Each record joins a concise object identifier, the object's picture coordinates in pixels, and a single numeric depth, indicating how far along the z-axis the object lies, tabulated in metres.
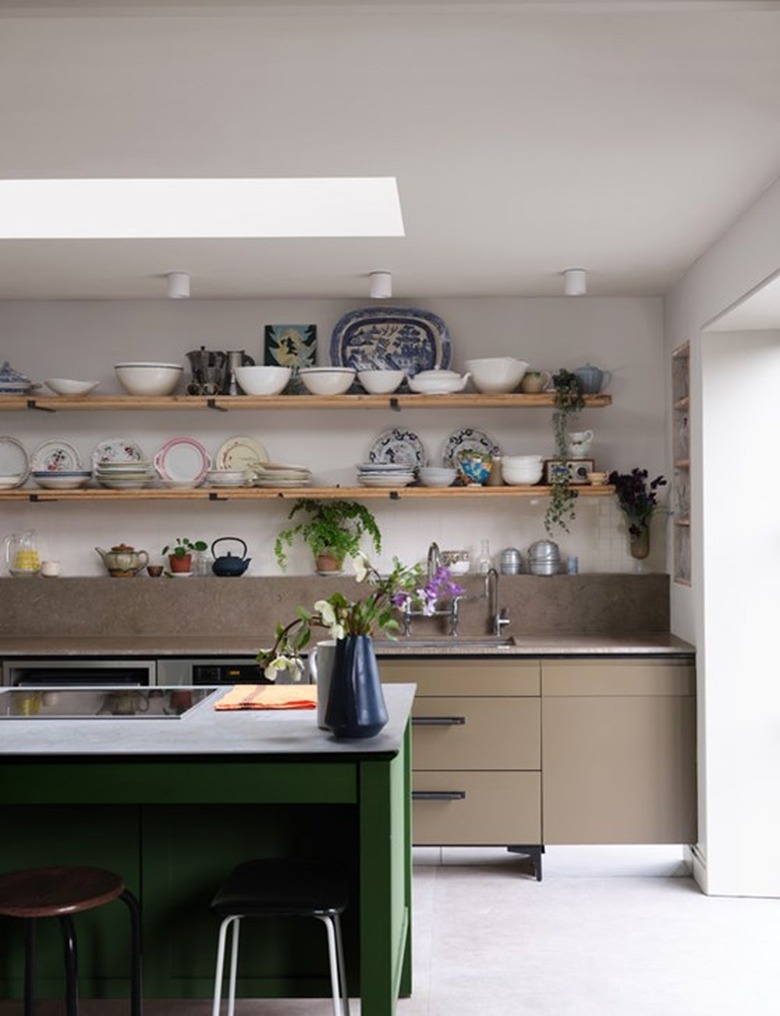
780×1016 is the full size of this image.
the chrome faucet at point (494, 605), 6.15
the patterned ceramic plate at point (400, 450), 6.28
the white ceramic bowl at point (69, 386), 6.05
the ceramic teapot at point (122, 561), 6.21
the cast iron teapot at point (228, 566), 6.19
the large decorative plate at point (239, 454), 6.30
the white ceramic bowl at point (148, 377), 6.04
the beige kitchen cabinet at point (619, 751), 5.55
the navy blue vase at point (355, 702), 3.29
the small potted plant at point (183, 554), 6.23
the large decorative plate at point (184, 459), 6.31
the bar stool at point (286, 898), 3.23
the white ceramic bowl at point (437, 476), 6.00
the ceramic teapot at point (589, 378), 6.09
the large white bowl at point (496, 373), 5.96
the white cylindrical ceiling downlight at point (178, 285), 5.62
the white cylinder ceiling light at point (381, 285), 5.64
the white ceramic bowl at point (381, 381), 6.02
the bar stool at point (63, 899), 3.03
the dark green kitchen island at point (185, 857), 3.67
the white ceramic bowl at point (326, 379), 5.98
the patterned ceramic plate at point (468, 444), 6.27
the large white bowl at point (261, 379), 6.01
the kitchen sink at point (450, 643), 5.79
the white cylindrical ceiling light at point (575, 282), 5.61
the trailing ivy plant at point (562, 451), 5.98
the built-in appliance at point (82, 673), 5.63
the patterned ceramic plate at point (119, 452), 6.33
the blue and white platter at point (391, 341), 6.20
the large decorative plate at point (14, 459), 6.34
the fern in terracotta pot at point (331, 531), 6.21
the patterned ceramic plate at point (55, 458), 6.34
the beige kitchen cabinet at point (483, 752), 5.57
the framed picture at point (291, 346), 6.25
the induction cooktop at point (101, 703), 3.74
